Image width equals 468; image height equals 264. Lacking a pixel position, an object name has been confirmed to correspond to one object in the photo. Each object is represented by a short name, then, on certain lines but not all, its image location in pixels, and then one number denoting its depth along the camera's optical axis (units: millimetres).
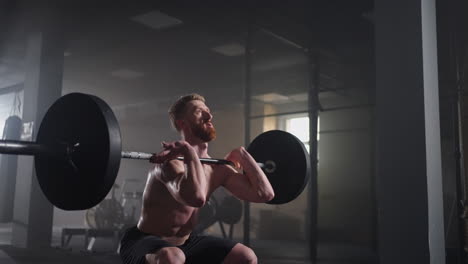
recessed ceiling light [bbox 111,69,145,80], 7445
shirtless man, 1308
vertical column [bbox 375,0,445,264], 2016
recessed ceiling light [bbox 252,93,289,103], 7762
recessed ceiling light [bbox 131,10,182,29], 5027
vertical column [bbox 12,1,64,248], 4941
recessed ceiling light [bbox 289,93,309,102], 7635
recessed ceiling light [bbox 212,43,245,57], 6047
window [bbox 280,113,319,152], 7529
